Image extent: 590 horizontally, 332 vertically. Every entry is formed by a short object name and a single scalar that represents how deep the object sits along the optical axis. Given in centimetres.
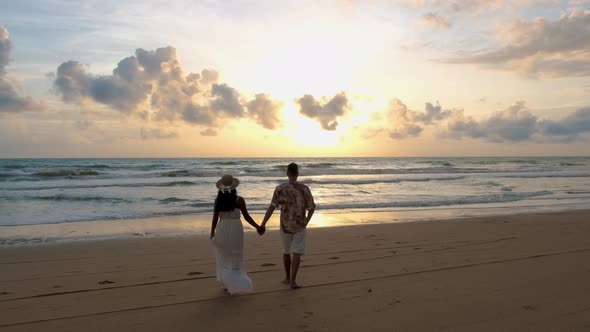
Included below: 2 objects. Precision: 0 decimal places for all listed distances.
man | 534
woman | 504
